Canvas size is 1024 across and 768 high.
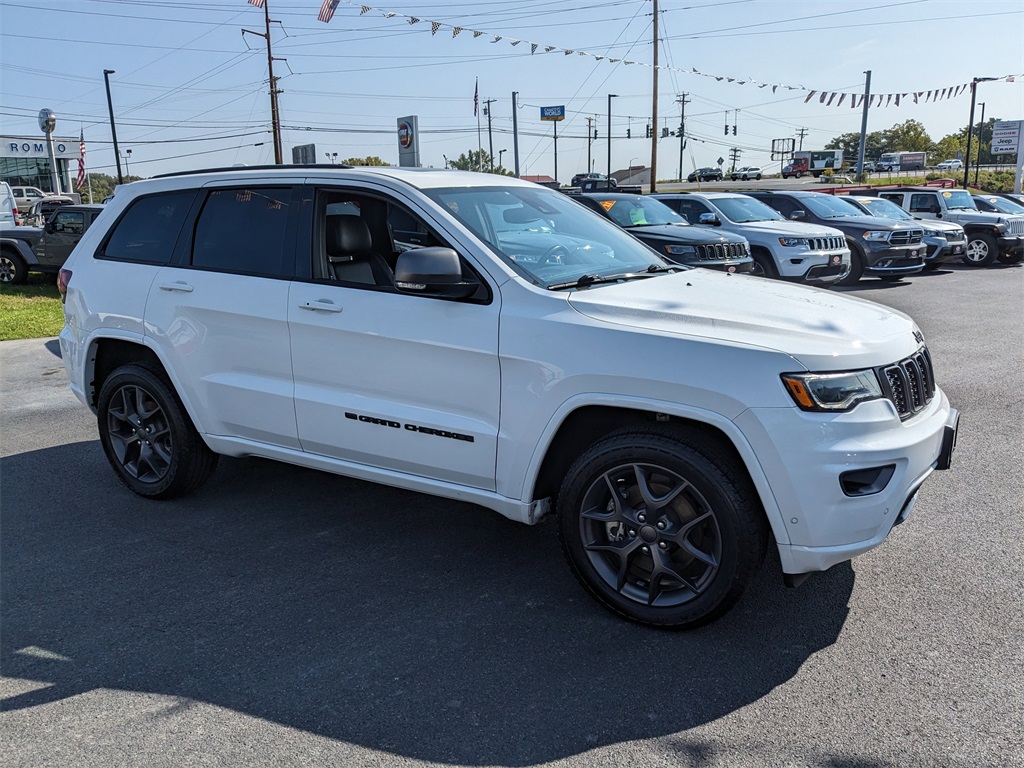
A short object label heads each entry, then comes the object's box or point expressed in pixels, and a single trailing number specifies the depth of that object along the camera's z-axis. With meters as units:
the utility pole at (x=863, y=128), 52.90
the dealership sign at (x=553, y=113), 73.75
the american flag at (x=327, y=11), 22.83
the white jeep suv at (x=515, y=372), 3.25
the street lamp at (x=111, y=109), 50.50
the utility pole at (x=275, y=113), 42.62
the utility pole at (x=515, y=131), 56.74
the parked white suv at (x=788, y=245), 13.62
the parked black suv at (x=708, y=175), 97.69
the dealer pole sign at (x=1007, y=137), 42.59
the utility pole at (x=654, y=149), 34.07
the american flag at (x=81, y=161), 62.47
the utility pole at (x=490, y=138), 78.74
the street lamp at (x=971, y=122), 40.09
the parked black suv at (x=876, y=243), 15.75
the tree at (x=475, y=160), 102.88
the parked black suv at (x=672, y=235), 12.30
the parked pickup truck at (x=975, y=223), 19.33
